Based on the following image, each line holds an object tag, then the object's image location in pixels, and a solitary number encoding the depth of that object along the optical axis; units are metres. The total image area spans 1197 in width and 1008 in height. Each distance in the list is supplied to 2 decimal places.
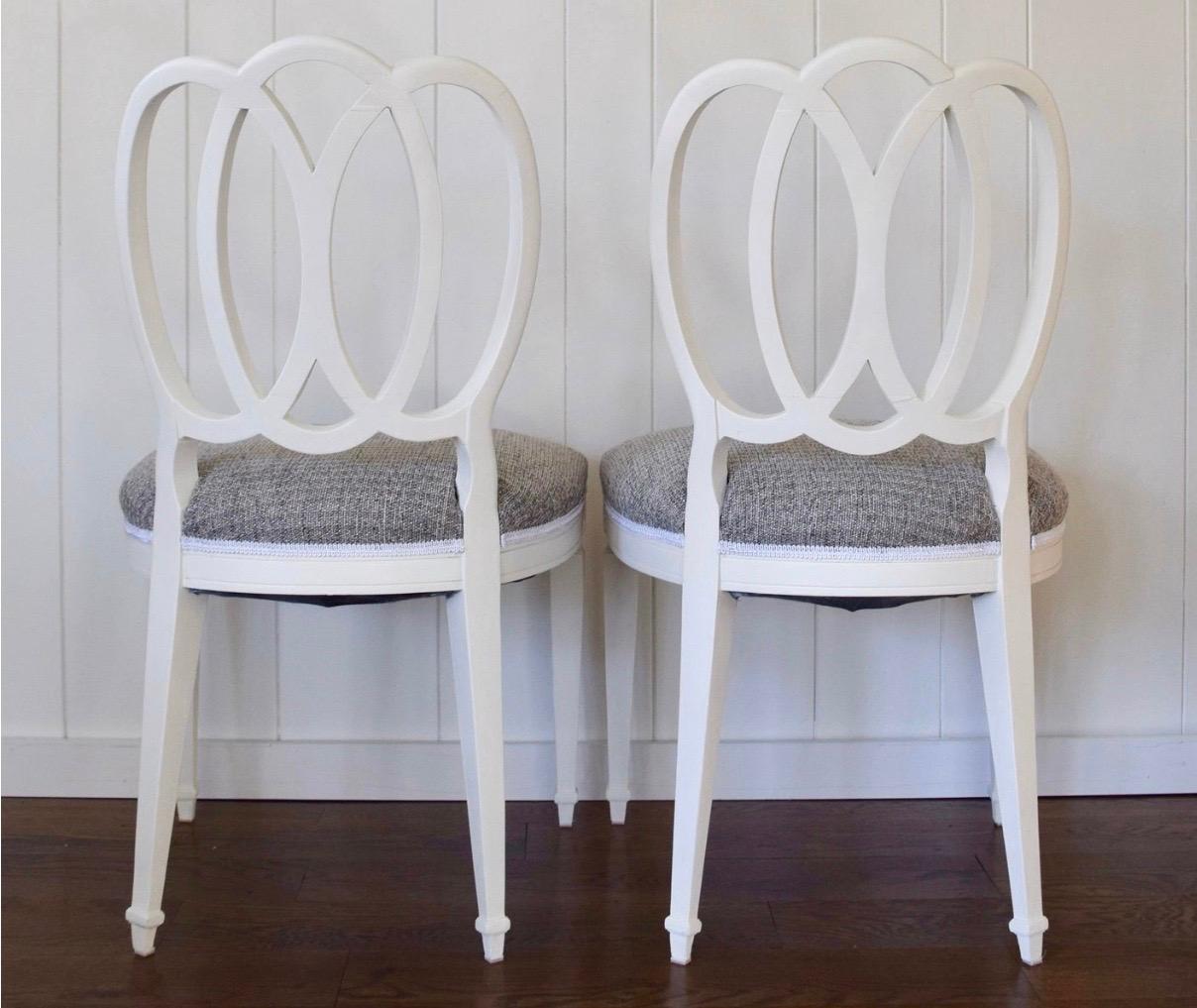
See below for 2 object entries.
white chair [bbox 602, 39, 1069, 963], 1.10
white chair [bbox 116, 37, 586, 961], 1.10
